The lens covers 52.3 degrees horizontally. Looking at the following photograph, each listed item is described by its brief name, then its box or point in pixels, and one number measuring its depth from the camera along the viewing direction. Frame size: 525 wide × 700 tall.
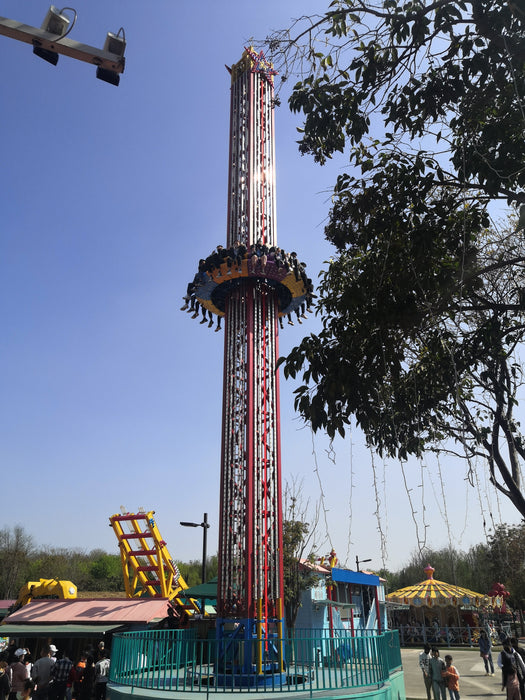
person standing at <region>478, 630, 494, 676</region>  20.19
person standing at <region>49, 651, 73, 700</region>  11.82
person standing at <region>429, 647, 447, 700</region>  12.93
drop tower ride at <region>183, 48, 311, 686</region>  16.27
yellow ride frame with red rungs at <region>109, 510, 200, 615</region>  23.69
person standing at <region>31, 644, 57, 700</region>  11.53
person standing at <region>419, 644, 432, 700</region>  14.71
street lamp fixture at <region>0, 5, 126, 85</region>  7.15
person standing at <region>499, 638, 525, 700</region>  10.84
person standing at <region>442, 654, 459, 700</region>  12.50
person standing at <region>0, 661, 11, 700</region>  12.91
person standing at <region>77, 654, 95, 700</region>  12.12
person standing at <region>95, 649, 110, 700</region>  12.75
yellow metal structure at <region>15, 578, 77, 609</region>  25.70
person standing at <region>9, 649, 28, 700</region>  11.97
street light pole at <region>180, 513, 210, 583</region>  23.47
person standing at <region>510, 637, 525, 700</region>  12.29
